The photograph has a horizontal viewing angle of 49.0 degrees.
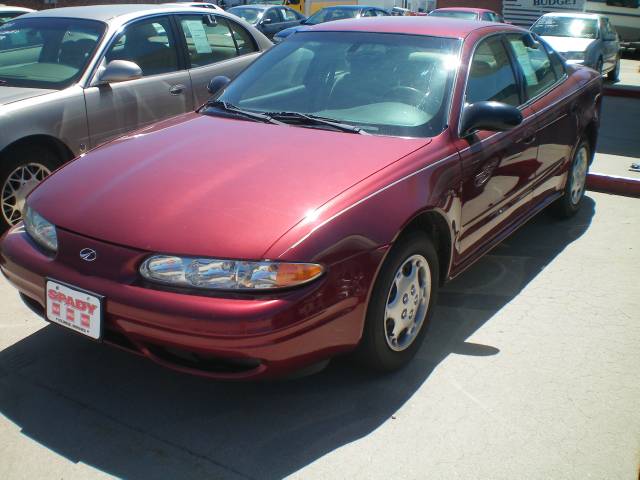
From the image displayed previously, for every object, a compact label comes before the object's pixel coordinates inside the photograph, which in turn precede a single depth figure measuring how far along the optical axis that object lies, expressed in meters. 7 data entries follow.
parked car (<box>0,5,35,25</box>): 8.57
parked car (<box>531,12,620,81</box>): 12.89
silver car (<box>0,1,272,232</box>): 4.63
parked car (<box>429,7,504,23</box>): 16.75
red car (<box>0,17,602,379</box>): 2.58
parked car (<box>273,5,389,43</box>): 16.69
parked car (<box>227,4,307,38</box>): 17.05
